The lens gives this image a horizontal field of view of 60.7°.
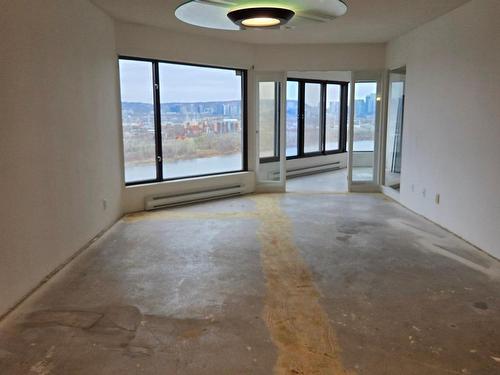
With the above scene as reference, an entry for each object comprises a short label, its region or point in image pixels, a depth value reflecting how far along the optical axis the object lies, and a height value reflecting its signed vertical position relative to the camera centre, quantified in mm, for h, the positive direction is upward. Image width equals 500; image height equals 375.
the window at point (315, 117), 9641 +114
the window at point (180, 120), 6176 +38
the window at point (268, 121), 7707 +21
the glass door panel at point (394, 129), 6945 -117
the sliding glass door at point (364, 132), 7621 -182
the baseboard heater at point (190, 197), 6309 -1165
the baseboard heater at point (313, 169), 9633 -1111
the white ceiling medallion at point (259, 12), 4078 +1123
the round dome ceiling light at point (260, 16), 4223 +1057
